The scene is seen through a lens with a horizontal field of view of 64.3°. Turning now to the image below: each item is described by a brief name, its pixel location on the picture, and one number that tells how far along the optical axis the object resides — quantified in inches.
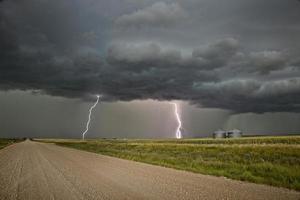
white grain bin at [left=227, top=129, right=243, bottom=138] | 3905.6
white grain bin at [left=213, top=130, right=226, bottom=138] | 3966.4
